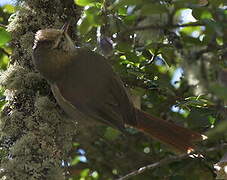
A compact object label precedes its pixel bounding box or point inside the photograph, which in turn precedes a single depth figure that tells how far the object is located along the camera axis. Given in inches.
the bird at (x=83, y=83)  217.8
